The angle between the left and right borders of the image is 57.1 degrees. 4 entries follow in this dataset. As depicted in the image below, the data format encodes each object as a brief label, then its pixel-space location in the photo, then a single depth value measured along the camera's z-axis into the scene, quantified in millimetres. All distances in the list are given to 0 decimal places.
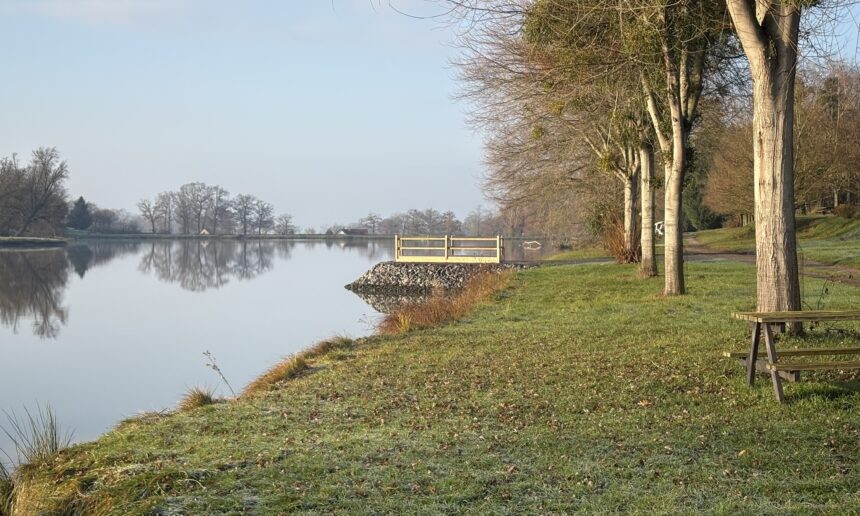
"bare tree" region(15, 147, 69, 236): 84250
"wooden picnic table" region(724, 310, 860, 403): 7020
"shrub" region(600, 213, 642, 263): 29547
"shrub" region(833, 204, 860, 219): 44656
